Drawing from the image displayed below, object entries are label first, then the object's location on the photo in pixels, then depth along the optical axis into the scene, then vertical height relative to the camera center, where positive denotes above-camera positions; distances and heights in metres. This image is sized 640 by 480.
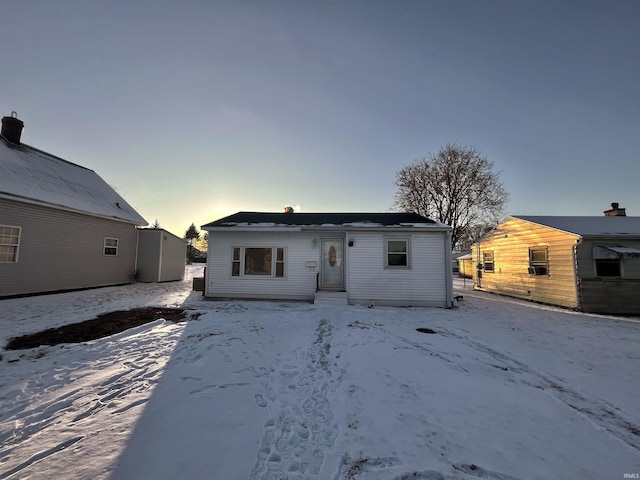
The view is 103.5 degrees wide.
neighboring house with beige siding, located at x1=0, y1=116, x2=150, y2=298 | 9.90 +1.44
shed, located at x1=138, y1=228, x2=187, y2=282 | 15.78 +0.28
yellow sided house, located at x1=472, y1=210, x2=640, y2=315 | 9.80 +0.16
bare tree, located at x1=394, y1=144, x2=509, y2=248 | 21.77 +6.52
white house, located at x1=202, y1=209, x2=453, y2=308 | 10.20 +0.03
